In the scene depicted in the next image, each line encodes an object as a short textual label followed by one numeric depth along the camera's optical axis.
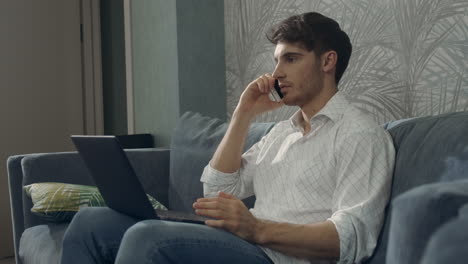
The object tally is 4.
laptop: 2.59
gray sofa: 1.68
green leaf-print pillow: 3.22
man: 2.38
